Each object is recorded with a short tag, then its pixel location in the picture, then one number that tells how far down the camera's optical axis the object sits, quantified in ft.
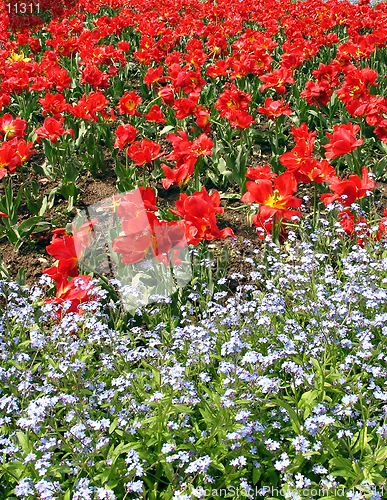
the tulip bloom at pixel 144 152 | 10.23
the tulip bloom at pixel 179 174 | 9.38
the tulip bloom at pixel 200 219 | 7.04
